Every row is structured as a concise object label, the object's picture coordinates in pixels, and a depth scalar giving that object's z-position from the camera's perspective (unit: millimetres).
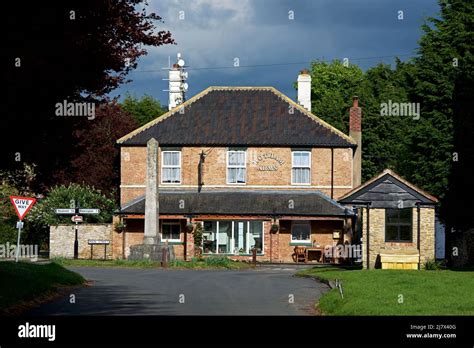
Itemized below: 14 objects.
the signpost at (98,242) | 51050
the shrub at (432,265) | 37750
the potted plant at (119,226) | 52875
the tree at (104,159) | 64312
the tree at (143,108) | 94625
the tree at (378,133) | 72062
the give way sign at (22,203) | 31438
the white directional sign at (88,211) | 46125
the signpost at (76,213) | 46750
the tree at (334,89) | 77000
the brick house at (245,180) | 52750
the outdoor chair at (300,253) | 52000
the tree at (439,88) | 46156
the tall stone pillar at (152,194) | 48125
